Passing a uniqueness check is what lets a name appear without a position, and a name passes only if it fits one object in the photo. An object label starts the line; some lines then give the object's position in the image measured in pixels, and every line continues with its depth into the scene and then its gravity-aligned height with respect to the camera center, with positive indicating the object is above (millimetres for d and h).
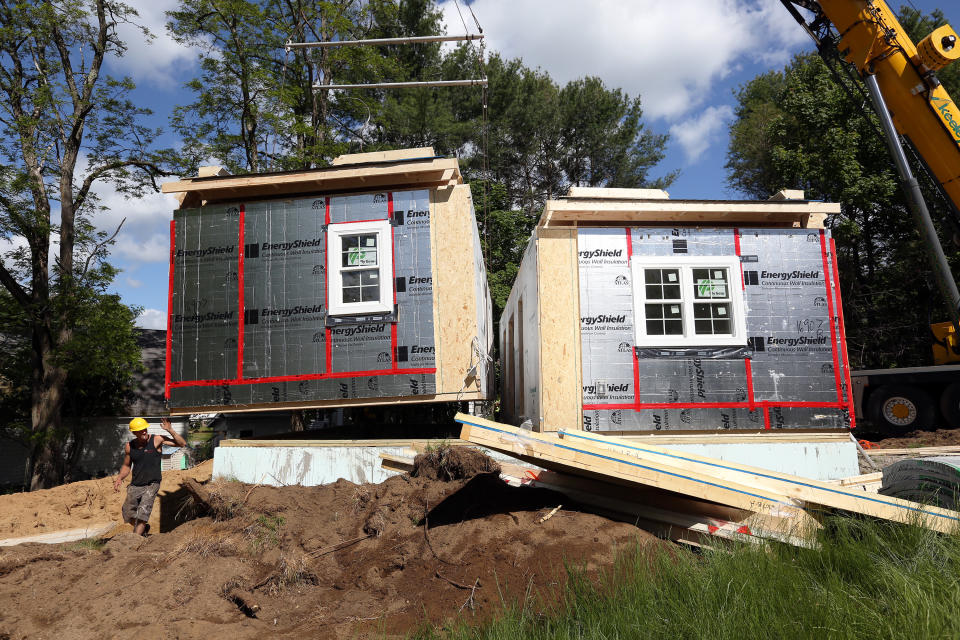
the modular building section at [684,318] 7922 +583
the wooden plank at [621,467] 4273 -885
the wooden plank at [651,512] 4230 -1324
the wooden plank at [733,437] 7742 -1199
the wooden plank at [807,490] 3795 -1134
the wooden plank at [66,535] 7855 -2312
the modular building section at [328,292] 7867 +1183
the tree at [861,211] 18203 +4985
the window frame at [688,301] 8023 +839
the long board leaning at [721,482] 4027 -1081
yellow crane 8492 +4337
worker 6949 -1256
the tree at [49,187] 14203 +5399
